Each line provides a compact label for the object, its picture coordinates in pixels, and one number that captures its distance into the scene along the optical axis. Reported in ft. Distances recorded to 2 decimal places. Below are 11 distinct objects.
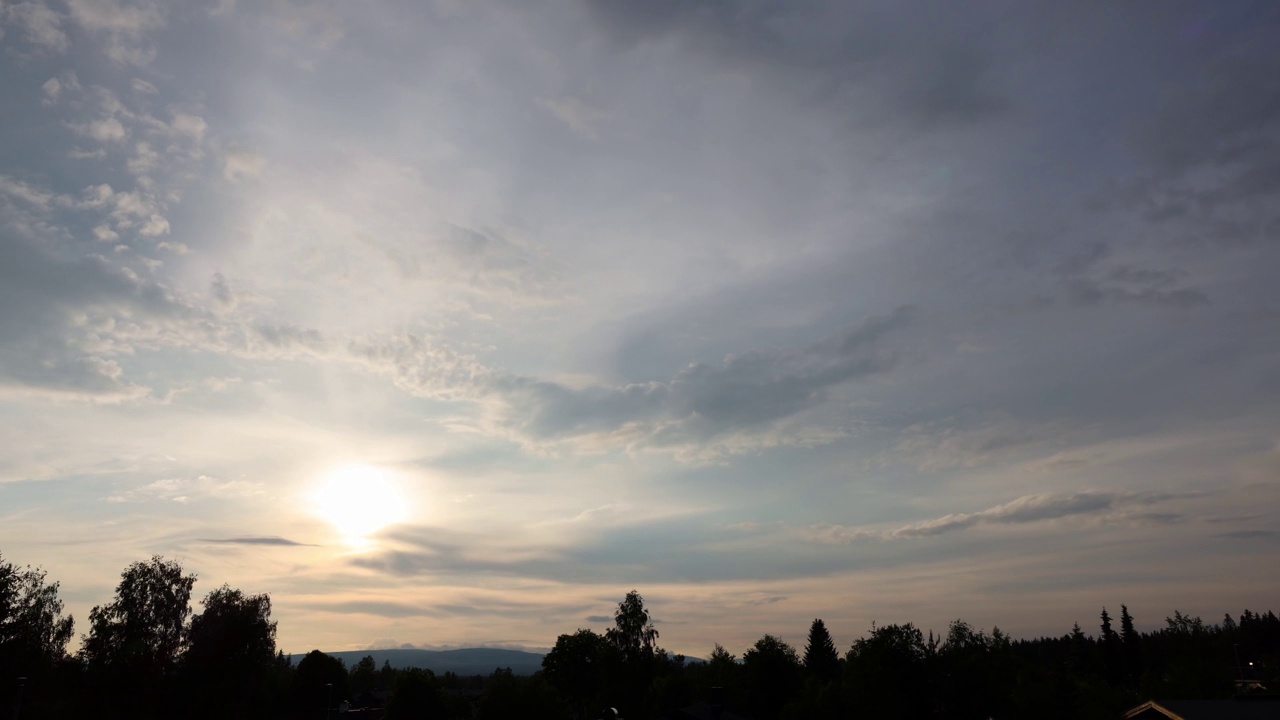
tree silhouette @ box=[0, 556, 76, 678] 236.84
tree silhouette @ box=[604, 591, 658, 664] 396.98
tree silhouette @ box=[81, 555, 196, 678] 259.19
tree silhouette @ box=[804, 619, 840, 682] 458.91
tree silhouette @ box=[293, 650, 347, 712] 449.48
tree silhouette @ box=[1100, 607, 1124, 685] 477.36
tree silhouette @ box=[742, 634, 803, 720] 351.67
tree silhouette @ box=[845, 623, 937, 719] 238.68
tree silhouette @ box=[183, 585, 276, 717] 266.77
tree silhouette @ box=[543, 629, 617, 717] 456.04
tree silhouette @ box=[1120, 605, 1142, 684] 520.01
